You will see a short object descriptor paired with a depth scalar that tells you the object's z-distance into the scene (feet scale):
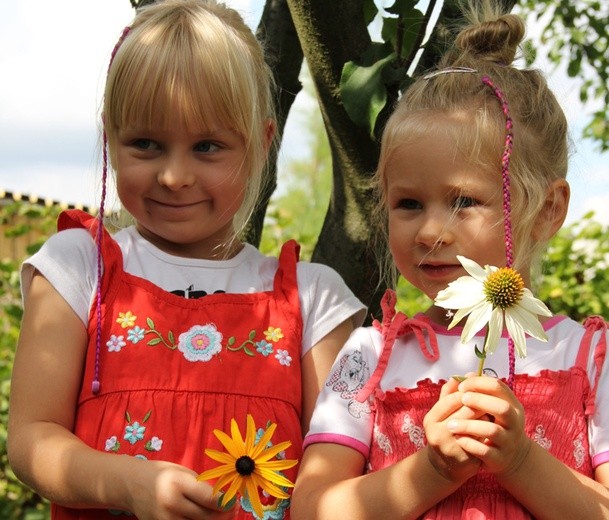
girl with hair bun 5.70
